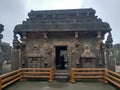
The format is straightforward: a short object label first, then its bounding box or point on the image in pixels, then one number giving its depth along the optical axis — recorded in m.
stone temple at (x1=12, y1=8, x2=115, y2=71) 6.03
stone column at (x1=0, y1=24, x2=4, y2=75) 7.82
